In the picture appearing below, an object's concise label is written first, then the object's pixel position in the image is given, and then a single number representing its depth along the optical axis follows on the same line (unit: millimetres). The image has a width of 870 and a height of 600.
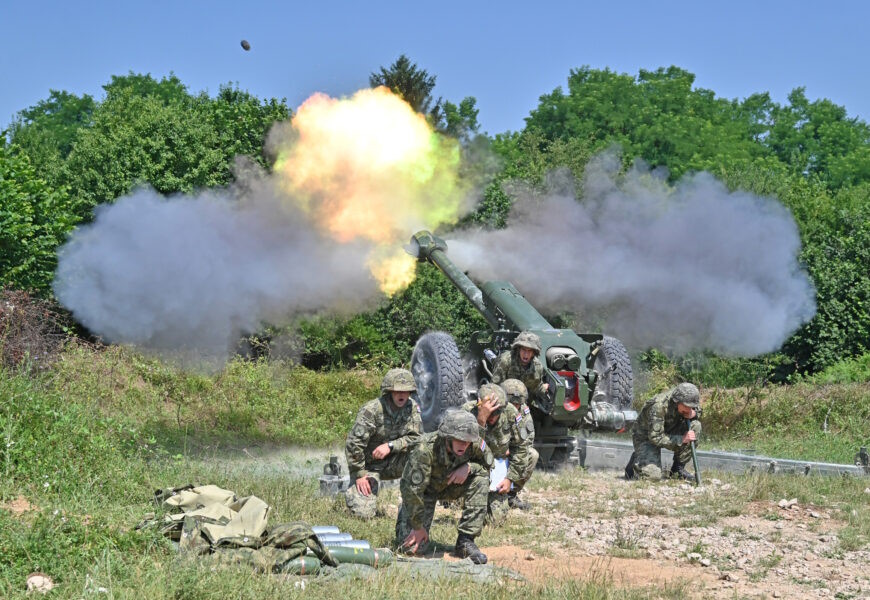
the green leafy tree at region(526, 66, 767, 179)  42156
